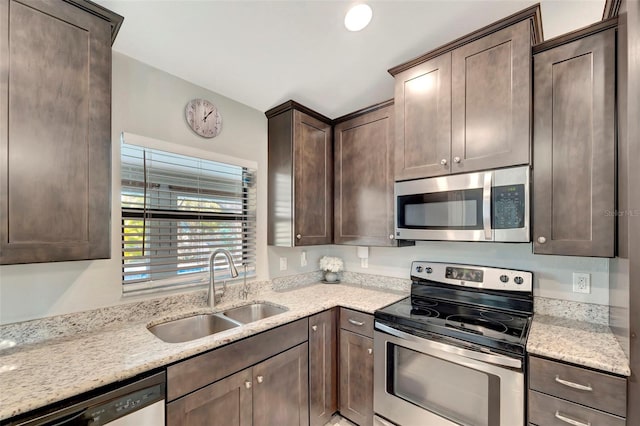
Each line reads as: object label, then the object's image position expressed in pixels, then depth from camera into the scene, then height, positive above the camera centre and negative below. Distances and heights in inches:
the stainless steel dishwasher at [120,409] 36.4 -28.2
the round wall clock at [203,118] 74.8 +27.2
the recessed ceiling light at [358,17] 63.3 +47.0
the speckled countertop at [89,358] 36.7 -24.1
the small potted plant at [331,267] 106.2 -20.5
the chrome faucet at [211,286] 73.8 -19.5
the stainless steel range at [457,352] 52.8 -29.4
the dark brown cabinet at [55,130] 41.4 +13.7
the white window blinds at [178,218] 64.9 -1.1
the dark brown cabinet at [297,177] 87.6 +12.3
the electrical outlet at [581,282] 63.0 -15.7
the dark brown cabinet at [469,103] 58.4 +26.8
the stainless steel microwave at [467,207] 58.4 +1.8
